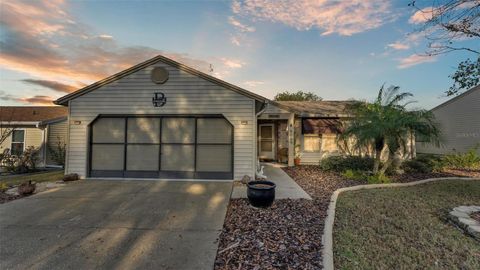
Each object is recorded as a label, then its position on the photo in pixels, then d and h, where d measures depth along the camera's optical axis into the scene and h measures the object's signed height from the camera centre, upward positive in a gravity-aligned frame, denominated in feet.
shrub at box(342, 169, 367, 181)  29.61 -3.89
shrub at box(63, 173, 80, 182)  26.55 -3.74
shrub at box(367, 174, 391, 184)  27.32 -4.05
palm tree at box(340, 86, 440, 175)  28.37 +2.46
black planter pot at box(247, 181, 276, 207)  17.49 -3.76
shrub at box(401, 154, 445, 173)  34.53 -3.11
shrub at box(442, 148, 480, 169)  38.49 -2.84
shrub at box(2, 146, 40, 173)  39.86 -2.94
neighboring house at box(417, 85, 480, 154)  51.85 +5.61
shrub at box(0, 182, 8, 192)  22.83 -4.26
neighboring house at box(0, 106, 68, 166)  43.92 +1.83
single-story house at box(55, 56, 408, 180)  27.30 +2.23
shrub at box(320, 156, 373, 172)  34.30 -2.83
